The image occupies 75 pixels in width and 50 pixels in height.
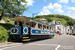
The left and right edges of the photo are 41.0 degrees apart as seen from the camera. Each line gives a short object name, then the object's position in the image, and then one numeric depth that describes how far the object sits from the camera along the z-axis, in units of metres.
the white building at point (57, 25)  71.19
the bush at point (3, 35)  11.20
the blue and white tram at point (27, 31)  11.85
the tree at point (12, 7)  15.87
